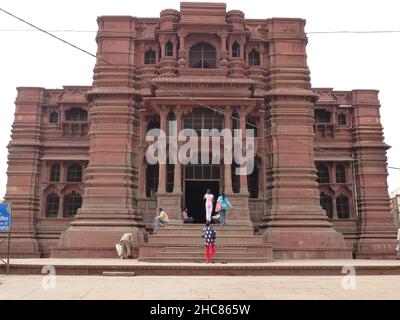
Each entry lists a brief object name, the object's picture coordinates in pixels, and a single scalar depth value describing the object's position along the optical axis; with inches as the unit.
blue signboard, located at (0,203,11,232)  625.6
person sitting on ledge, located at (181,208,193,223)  946.7
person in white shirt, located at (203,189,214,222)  872.3
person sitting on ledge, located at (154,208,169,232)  895.1
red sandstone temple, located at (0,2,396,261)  967.6
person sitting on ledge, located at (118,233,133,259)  899.4
